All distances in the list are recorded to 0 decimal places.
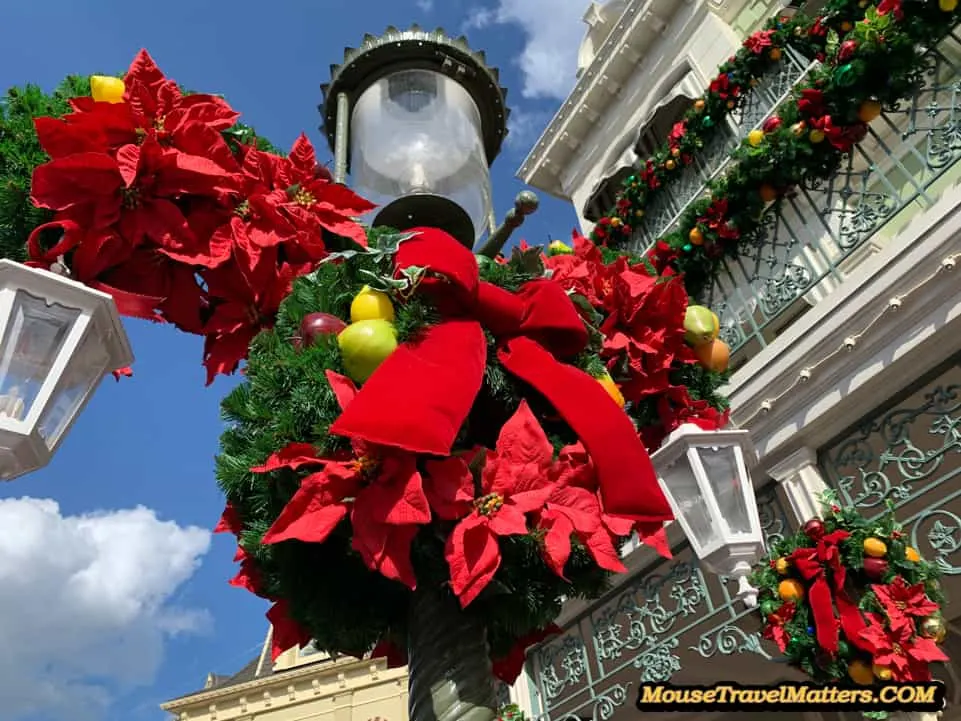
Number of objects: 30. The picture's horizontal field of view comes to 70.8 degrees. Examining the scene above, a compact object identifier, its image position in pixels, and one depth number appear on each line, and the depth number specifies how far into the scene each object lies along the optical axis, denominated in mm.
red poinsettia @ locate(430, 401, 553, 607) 1227
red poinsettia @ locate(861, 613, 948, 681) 3227
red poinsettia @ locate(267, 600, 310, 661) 1673
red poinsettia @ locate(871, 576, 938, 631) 3322
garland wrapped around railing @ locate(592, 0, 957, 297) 4547
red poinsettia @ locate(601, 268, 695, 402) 2043
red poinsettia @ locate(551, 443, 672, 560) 1336
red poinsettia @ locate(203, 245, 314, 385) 1881
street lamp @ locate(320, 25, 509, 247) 2215
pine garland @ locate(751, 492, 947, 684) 3297
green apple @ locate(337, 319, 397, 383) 1391
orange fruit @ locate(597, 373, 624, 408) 1740
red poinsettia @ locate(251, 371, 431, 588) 1227
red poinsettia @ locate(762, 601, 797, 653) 3598
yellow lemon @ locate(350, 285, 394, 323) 1502
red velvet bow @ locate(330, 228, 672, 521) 1210
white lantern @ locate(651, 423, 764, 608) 2361
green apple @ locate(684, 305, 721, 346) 2219
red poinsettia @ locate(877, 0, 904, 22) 4523
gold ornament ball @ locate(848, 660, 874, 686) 3266
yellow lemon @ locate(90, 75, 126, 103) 1873
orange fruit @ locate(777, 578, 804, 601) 3635
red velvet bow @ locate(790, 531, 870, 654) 3377
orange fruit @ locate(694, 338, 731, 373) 2260
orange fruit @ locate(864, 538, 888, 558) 3525
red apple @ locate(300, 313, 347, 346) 1515
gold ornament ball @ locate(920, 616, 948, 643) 3385
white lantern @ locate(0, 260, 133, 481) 1357
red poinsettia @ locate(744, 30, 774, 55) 6723
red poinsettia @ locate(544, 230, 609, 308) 2072
